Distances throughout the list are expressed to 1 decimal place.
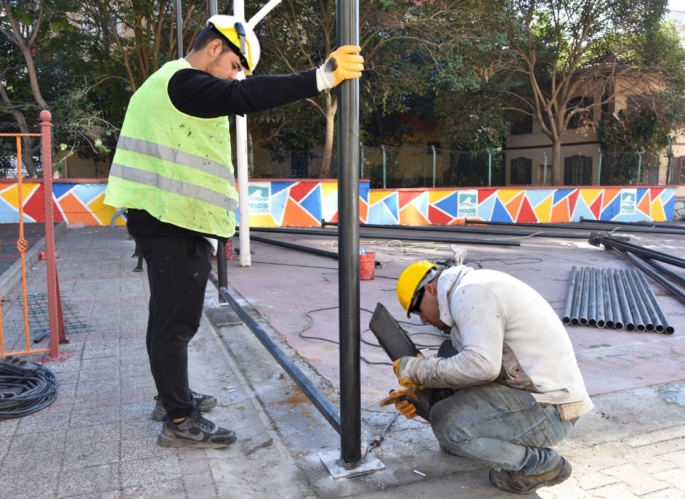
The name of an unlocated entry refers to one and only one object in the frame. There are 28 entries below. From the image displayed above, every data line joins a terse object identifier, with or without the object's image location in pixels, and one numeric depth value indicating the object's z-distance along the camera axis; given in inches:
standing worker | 102.6
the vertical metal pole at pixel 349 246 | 98.3
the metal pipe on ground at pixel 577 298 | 221.7
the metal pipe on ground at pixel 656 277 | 274.7
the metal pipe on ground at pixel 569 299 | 222.8
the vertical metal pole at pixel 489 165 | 746.2
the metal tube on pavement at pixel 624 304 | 214.5
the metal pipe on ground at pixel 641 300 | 213.0
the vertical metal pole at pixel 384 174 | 683.2
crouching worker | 93.0
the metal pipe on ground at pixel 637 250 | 334.2
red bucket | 309.1
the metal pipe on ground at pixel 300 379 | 111.8
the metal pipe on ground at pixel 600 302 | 218.4
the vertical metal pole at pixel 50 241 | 147.8
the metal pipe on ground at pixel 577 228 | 564.0
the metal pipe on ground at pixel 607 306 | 218.2
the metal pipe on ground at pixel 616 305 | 216.4
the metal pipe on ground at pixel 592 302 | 219.5
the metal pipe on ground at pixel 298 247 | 378.9
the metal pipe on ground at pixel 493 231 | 540.9
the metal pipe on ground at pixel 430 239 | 459.0
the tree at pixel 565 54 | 753.6
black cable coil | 126.0
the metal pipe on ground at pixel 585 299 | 220.8
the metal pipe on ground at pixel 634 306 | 213.2
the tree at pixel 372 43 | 596.4
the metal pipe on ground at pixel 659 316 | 208.3
